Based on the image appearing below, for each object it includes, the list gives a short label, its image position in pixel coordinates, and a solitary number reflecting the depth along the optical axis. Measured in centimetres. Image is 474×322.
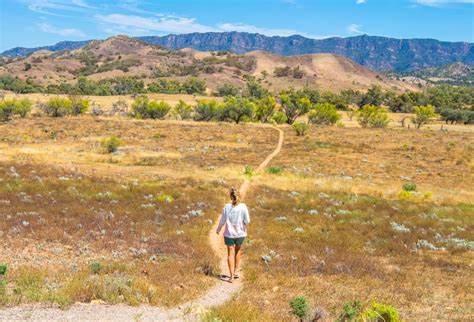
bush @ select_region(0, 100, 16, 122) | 7781
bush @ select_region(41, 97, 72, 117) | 8644
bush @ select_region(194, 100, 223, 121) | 9156
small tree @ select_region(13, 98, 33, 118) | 8131
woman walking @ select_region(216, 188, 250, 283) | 1270
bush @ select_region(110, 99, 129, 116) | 9881
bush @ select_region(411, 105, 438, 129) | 9544
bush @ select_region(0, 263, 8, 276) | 1157
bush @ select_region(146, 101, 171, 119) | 9144
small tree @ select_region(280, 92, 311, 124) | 9756
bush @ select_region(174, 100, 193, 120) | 9612
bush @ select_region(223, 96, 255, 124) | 9062
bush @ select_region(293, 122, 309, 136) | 7094
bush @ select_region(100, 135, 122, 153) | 4930
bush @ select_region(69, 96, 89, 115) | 9100
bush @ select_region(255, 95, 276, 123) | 9594
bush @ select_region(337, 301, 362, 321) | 961
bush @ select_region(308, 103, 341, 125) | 9481
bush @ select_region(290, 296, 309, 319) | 997
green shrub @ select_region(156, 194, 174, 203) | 2500
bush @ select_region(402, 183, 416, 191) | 3326
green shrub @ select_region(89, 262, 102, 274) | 1265
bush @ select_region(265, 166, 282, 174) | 3862
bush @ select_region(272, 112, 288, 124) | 9359
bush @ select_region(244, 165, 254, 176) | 3716
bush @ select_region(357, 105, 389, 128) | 9362
